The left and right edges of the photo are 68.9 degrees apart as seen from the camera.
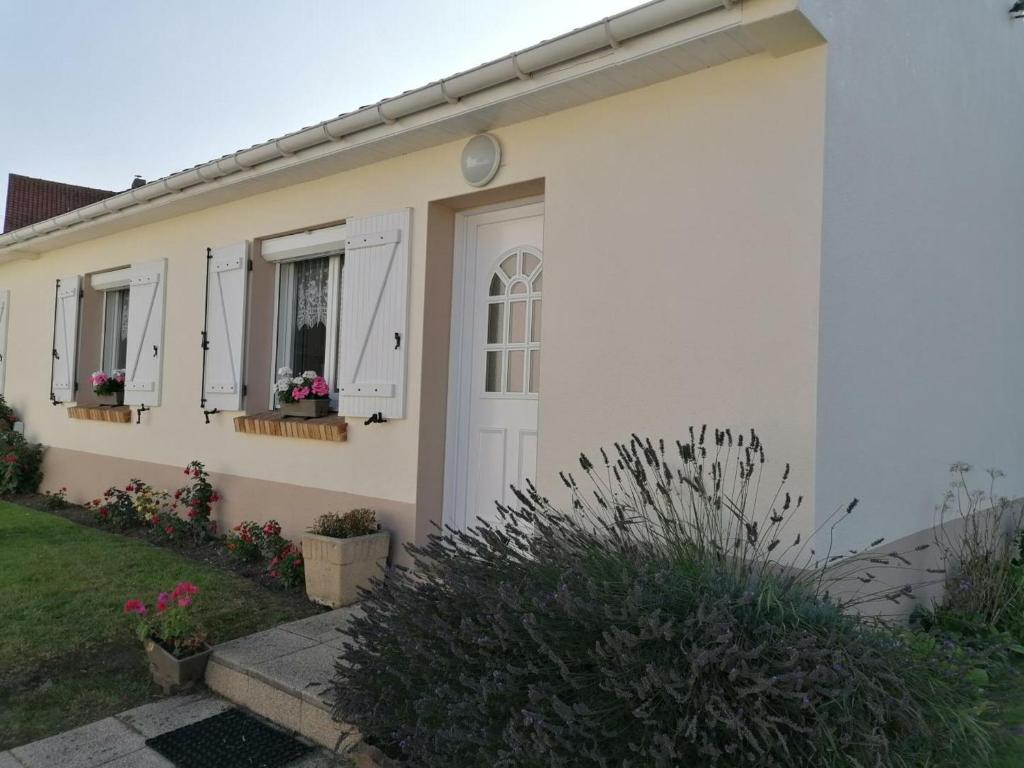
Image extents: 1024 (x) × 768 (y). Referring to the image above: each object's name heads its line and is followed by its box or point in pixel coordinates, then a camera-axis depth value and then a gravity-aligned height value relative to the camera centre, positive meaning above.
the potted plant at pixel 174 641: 3.59 -1.23
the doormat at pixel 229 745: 2.97 -1.46
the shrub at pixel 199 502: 6.29 -0.94
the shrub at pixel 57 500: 8.12 -1.25
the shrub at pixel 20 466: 8.80 -0.95
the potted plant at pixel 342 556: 4.56 -0.99
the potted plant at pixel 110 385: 7.93 +0.04
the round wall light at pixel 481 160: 4.59 +1.50
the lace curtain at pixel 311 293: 6.11 +0.85
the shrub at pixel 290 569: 5.00 -1.18
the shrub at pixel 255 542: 5.55 -1.12
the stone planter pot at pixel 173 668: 3.57 -1.34
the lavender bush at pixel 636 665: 2.11 -0.81
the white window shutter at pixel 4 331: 9.90 +0.72
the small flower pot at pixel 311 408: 5.71 -0.09
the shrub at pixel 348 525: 4.77 -0.83
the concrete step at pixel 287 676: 3.13 -1.28
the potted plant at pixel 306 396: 5.72 +0.00
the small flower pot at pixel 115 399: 8.05 -0.11
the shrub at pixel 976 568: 4.36 -0.91
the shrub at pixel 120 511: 6.93 -1.15
